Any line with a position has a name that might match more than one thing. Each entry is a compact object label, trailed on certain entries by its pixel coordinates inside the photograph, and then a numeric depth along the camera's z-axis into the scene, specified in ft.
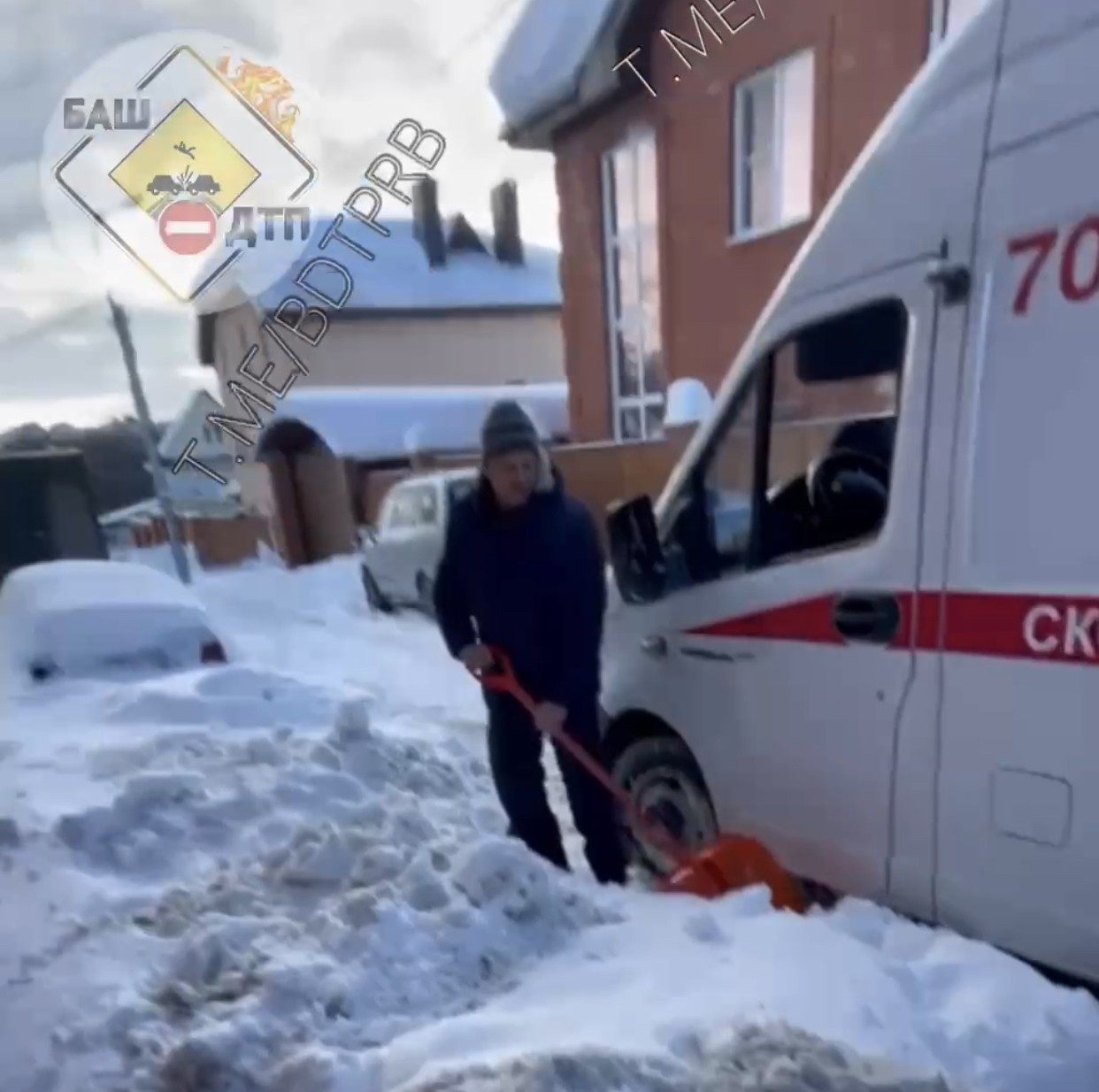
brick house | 29.68
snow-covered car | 18.75
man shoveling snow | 10.69
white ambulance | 6.93
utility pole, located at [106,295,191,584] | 31.81
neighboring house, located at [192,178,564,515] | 82.58
